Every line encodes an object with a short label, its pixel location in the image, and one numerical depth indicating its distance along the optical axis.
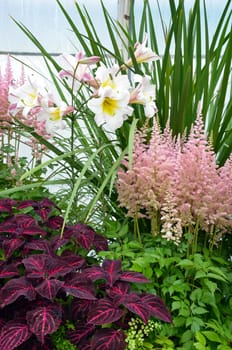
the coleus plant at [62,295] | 1.04
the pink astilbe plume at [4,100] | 1.64
